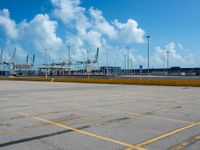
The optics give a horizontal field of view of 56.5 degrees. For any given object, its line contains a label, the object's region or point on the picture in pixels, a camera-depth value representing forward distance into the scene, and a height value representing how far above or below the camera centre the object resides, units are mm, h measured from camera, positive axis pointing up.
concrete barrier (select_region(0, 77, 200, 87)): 22615 -1137
